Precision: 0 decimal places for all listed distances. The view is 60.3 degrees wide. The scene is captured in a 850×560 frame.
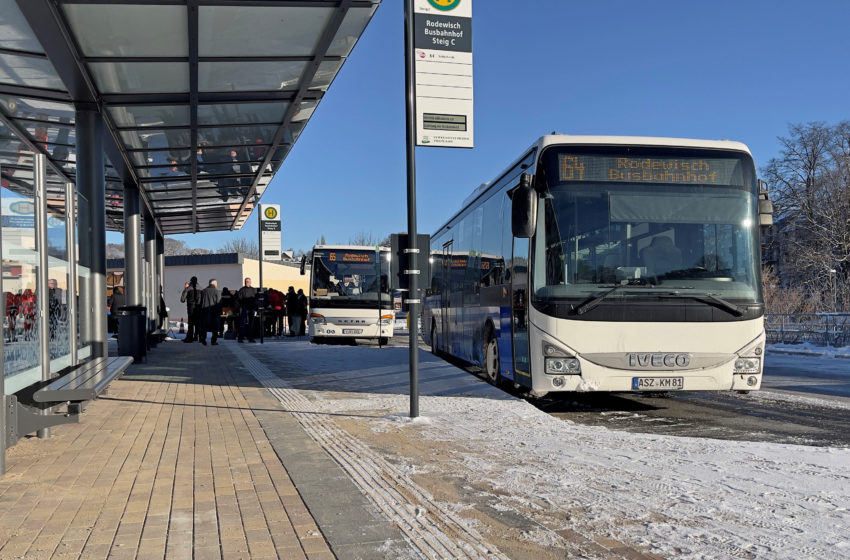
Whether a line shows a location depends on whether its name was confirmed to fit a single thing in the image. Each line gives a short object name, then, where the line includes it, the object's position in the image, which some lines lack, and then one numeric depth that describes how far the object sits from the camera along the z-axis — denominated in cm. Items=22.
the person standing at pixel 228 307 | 2474
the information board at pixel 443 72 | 757
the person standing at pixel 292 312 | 2722
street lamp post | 3168
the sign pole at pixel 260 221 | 2175
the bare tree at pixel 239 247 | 12217
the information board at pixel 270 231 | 2192
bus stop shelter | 604
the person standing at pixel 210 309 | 1934
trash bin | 1365
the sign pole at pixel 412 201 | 762
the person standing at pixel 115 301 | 2192
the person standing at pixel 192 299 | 1995
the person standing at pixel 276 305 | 2656
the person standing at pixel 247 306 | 2216
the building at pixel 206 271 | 5550
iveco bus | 803
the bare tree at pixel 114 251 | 7769
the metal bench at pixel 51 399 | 540
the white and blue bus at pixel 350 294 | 2122
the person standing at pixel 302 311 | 2755
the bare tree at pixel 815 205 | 4138
